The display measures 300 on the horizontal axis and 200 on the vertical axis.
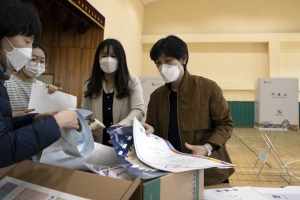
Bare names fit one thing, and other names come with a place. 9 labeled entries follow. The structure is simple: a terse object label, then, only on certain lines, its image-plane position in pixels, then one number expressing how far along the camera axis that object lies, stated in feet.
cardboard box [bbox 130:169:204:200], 1.59
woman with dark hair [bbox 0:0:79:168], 1.54
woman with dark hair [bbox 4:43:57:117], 4.36
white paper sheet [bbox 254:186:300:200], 2.61
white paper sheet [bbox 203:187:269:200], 2.46
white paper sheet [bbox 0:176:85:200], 1.55
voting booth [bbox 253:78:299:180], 9.43
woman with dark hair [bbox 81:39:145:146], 4.36
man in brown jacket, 3.51
